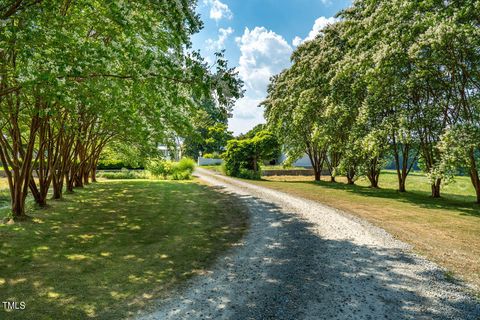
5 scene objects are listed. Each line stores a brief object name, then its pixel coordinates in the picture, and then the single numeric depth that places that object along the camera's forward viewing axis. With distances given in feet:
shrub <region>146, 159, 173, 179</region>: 111.34
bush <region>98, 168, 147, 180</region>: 121.60
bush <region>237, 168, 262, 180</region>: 115.34
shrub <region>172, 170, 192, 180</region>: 107.76
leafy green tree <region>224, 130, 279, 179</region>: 115.75
